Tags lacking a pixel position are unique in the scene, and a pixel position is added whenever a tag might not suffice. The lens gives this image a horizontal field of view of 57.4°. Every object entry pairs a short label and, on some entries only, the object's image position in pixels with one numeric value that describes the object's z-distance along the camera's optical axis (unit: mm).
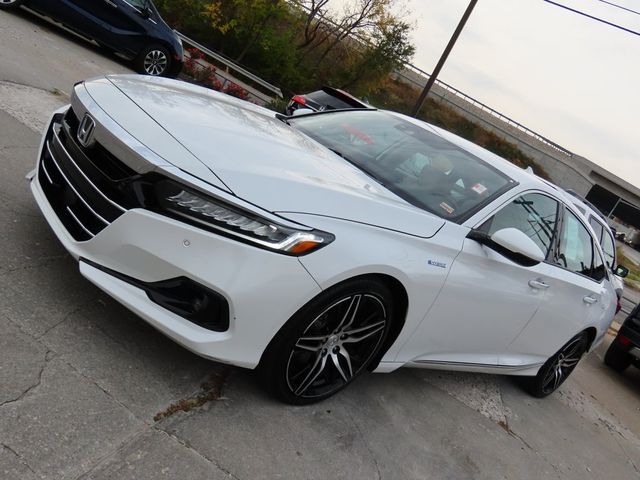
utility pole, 18969
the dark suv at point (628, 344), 6762
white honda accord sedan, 2506
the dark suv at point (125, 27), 10258
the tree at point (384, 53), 24953
